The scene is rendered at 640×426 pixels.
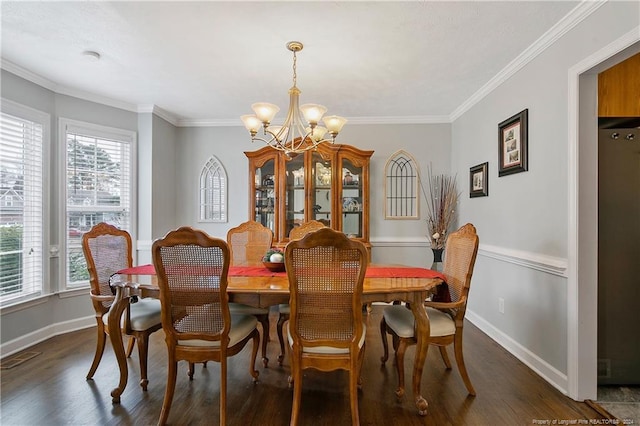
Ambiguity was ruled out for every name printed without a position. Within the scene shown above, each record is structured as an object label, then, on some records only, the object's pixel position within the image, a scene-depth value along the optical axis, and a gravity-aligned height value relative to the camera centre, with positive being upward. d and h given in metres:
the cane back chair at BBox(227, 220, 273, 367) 3.04 -0.28
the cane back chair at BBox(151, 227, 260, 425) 1.69 -0.48
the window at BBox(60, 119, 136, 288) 3.32 +0.34
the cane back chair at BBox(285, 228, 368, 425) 1.62 -0.48
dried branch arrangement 3.93 +0.12
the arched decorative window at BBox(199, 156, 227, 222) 4.38 +0.30
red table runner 2.23 -0.43
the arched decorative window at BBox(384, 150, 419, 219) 4.23 +0.36
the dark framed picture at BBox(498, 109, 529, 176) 2.58 +0.60
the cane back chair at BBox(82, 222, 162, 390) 2.07 -0.56
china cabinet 3.92 +0.31
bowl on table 2.35 -0.39
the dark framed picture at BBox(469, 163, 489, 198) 3.26 +0.36
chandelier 2.17 +0.69
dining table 1.84 -0.47
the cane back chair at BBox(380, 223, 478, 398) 2.01 -0.69
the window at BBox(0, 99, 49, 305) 2.71 +0.11
